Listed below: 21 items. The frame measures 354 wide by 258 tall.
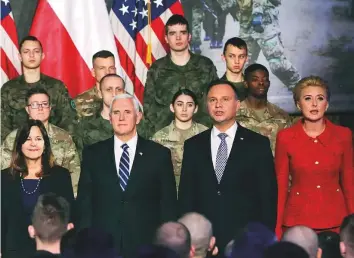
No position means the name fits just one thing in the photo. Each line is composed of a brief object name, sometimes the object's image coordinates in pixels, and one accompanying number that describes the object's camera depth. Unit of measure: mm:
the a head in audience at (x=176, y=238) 6152
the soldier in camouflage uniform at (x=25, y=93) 9602
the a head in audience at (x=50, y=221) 6609
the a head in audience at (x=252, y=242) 5898
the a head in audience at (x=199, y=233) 6562
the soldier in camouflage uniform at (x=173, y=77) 9680
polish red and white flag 10703
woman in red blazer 8188
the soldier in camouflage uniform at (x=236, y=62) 9617
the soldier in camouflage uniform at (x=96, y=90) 9719
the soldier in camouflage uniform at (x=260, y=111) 9312
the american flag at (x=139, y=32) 10891
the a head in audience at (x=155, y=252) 5570
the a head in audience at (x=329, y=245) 6960
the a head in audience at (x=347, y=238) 6182
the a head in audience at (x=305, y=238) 6434
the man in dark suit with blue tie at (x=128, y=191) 7957
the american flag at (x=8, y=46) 10489
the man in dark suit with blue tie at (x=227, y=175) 7984
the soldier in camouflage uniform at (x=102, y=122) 9289
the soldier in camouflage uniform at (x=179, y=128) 9125
